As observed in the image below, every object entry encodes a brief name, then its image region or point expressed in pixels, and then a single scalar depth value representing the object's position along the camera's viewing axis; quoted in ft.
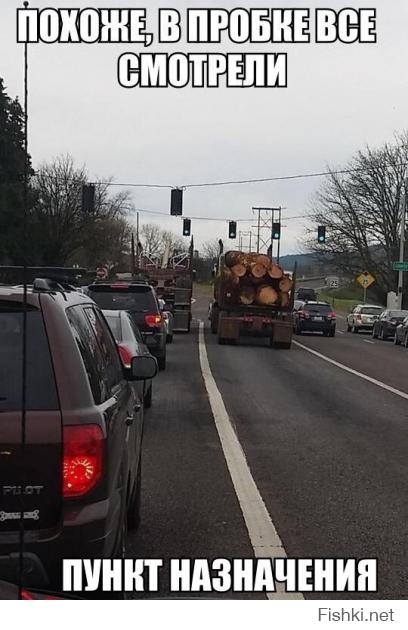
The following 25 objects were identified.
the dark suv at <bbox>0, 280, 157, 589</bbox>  11.62
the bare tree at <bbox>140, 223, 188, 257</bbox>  441.27
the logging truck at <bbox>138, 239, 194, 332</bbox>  108.37
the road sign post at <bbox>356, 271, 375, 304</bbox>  185.37
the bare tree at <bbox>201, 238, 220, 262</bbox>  403.83
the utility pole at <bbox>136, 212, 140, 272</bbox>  124.92
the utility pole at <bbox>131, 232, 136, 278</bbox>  119.96
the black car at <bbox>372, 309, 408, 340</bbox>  123.65
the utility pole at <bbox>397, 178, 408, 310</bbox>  172.41
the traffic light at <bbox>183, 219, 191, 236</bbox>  141.75
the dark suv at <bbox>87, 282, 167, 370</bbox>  53.31
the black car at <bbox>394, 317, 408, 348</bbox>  108.37
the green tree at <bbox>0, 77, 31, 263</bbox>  105.53
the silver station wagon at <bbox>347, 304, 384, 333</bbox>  147.33
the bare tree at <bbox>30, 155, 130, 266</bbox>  176.35
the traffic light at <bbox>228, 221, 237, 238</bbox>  150.92
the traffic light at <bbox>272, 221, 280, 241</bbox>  146.47
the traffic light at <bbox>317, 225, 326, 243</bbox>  159.12
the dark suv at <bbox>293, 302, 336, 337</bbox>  123.75
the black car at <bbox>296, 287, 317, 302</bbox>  221.09
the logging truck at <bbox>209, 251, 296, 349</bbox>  91.50
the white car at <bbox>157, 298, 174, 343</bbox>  79.87
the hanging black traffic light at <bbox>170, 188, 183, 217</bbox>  105.70
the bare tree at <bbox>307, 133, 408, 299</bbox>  197.57
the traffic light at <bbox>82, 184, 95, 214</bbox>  98.89
